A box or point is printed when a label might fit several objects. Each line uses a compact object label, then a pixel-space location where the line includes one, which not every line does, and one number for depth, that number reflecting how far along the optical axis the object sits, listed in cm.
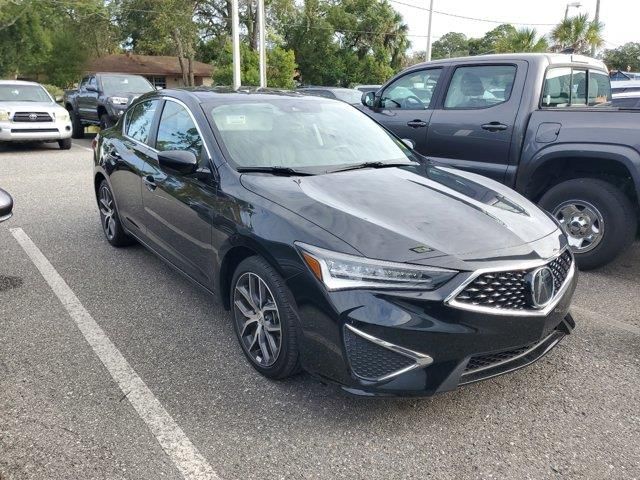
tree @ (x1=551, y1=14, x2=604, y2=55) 2928
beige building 4259
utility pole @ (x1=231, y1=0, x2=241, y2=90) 1794
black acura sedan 251
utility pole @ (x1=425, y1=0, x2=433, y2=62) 2630
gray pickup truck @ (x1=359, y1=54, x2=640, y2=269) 465
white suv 1160
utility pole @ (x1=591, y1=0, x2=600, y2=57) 2986
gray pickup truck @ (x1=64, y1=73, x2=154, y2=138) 1318
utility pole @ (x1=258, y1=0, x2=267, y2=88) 2110
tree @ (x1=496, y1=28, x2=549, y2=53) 2908
